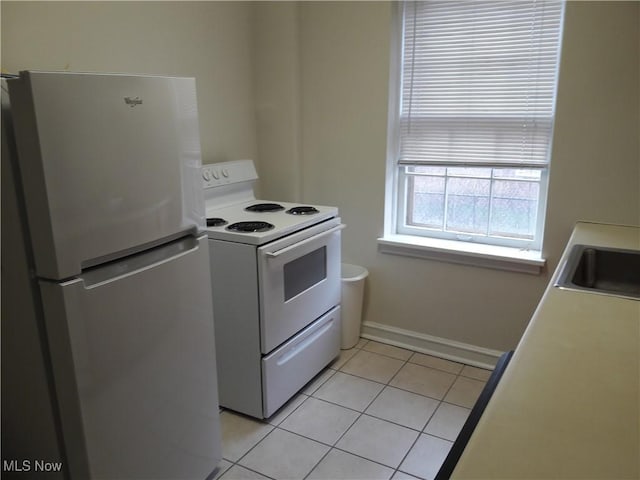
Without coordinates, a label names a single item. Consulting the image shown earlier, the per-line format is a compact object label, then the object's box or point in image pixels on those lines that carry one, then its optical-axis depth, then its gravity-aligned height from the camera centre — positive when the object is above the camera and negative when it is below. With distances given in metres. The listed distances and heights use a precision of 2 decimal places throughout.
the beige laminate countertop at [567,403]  0.81 -0.54
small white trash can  2.99 -1.07
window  2.54 +0.01
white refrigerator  1.31 -0.44
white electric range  2.24 -0.80
